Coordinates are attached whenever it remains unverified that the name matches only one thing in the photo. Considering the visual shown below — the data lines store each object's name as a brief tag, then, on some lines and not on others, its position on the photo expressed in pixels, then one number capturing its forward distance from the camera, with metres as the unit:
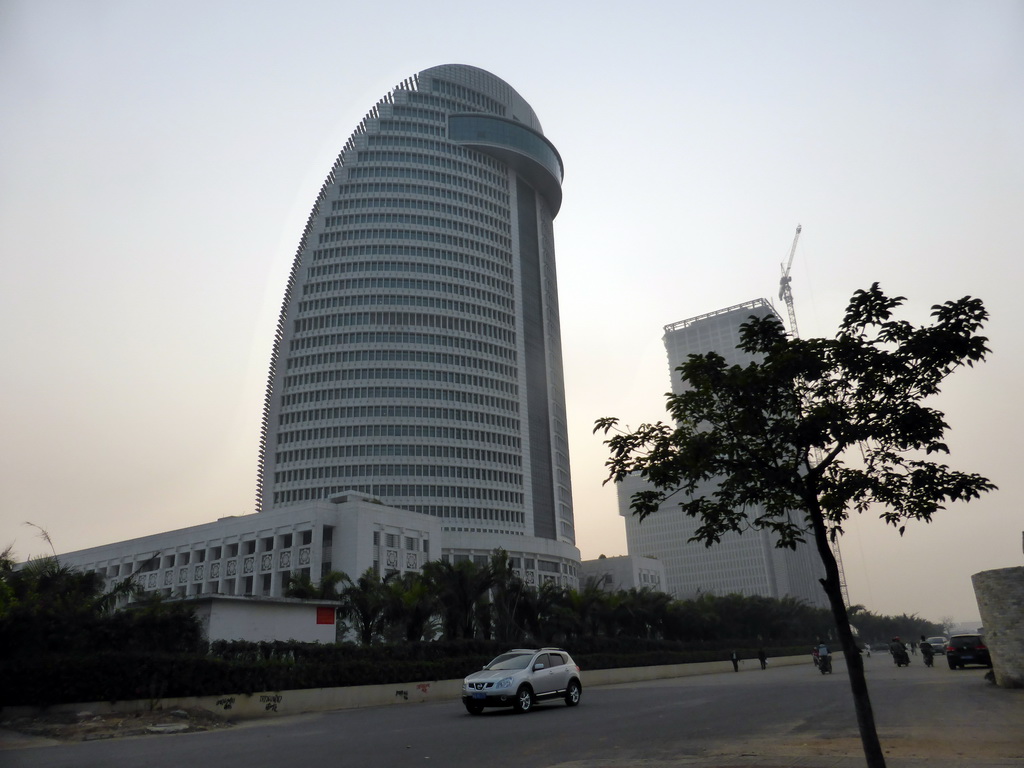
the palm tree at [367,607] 40.75
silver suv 21.17
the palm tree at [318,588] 43.47
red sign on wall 33.34
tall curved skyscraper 116.50
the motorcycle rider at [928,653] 43.42
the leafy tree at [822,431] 9.73
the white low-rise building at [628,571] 130.62
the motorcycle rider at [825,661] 43.06
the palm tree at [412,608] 40.25
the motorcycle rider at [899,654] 46.03
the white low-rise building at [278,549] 80.50
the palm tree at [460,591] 42.50
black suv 34.75
